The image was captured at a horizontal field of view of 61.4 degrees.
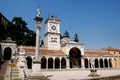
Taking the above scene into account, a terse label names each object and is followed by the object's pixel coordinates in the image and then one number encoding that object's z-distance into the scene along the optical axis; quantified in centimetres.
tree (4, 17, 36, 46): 3260
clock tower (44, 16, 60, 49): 3033
